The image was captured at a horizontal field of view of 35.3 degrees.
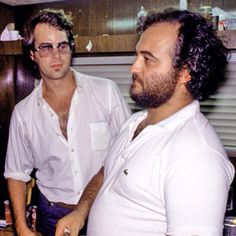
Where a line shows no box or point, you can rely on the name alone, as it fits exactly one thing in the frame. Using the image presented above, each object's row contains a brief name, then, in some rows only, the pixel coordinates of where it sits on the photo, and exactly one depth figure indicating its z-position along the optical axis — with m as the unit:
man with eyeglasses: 1.99
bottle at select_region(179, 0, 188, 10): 2.17
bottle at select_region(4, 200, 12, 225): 2.80
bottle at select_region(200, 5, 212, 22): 2.01
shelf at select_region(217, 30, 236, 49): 1.99
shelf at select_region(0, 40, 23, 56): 2.66
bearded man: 1.02
